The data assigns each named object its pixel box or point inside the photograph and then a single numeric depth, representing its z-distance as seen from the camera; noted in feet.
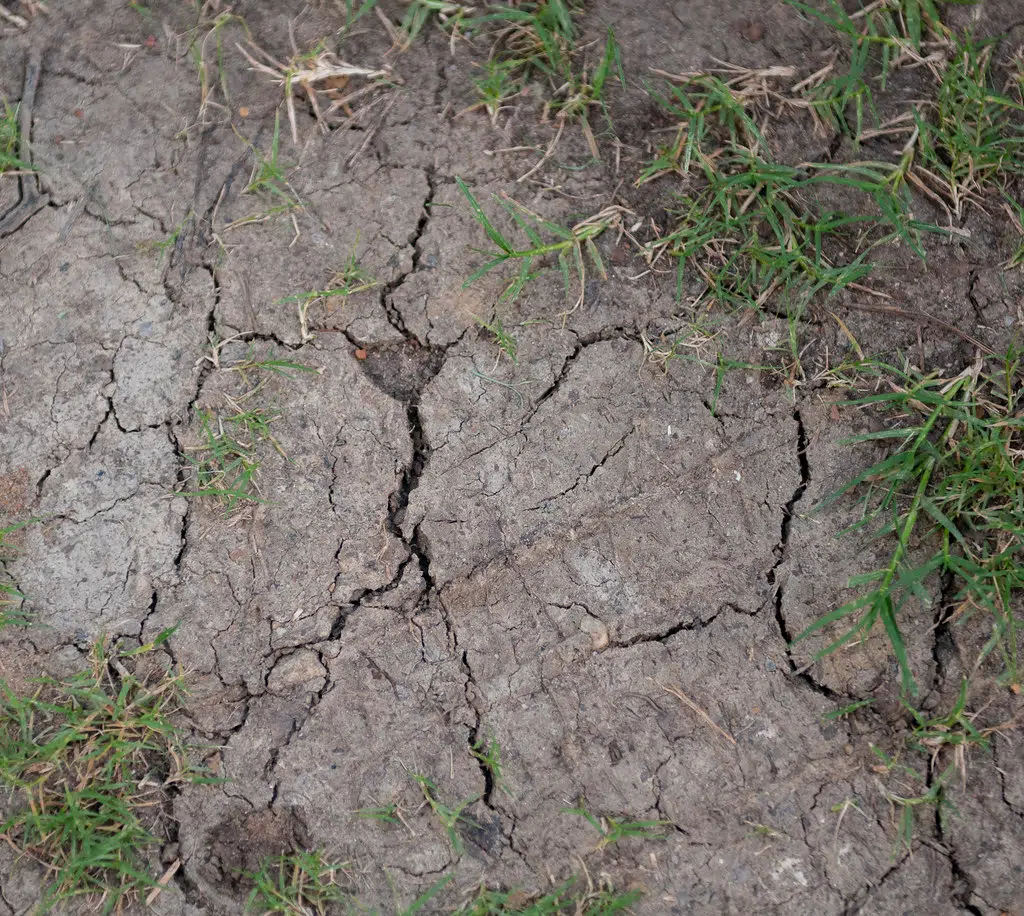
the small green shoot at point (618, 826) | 6.91
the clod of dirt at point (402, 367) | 7.70
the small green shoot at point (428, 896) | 6.88
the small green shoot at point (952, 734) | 7.02
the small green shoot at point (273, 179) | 7.89
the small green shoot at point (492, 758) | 7.07
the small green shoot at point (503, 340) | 7.65
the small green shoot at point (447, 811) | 6.96
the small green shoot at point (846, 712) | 7.13
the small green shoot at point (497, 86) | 7.93
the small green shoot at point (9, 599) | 7.32
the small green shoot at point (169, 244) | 7.89
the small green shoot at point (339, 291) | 7.72
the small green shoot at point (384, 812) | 7.00
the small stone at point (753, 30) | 8.07
